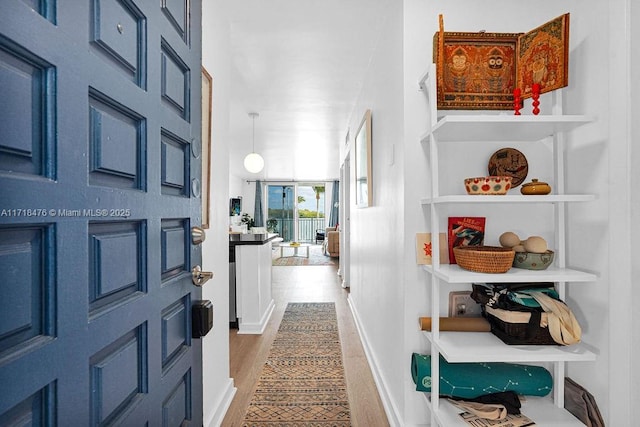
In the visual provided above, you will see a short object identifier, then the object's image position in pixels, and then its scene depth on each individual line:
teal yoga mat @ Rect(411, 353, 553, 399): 1.45
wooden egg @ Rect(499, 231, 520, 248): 1.49
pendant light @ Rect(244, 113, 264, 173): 5.19
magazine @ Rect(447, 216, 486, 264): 1.61
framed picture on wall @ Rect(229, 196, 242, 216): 10.90
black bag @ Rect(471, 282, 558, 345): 1.33
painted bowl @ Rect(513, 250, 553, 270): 1.40
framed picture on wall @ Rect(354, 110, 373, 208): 2.64
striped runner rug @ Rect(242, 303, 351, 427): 1.91
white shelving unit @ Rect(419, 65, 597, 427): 1.30
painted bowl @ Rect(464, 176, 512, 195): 1.37
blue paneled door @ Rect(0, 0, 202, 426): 0.47
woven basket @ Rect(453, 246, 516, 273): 1.33
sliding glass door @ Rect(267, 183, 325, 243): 11.98
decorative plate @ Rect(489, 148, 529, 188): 1.59
